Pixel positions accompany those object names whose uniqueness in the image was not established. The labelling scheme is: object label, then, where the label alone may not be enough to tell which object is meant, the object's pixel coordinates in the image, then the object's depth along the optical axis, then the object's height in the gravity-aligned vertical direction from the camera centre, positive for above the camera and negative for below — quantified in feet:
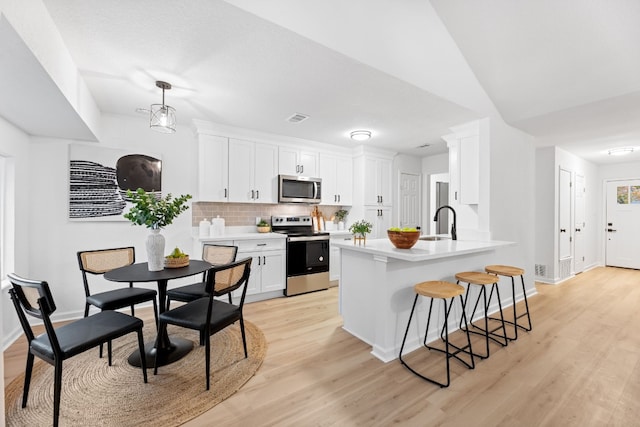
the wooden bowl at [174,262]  7.97 -1.39
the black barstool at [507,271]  9.05 -1.90
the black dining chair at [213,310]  6.54 -2.50
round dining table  6.95 -1.94
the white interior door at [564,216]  16.38 -0.20
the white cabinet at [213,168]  12.53 +2.02
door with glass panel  19.77 -0.81
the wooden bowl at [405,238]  7.97 -0.71
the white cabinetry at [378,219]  16.97 -0.38
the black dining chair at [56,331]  5.21 -2.50
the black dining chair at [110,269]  7.87 -1.80
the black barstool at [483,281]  8.13 -1.98
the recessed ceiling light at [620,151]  16.22 +3.61
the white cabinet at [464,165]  12.24 +2.16
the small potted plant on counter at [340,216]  17.33 -0.19
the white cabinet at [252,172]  13.32 +2.01
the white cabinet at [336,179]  16.26 +1.98
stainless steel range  13.67 -2.26
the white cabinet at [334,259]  15.08 -2.48
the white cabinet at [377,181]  16.89 +1.95
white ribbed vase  7.48 -1.02
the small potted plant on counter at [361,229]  9.05 -0.52
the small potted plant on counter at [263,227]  14.41 -0.72
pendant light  8.75 +3.06
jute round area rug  5.65 -4.03
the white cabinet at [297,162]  14.73 +2.73
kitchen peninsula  7.86 -2.05
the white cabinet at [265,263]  12.69 -2.35
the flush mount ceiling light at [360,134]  13.43 +3.75
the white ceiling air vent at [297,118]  11.45 +3.94
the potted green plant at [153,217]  7.41 -0.11
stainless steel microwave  14.44 +1.26
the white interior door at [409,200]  18.88 +0.89
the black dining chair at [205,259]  8.57 -1.68
